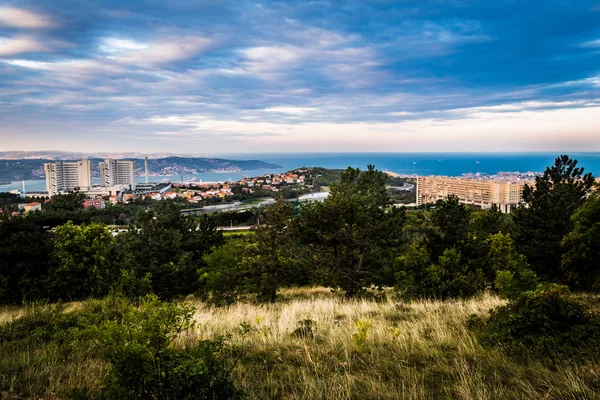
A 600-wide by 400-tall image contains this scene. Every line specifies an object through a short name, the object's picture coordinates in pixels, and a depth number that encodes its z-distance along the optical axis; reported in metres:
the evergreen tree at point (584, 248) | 13.14
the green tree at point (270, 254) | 13.53
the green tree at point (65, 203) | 20.49
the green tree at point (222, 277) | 13.20
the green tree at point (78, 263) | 11.94
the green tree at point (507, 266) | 10.24
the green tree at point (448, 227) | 12.09
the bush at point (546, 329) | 3.51
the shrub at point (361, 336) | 4.06
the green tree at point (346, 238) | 12.31
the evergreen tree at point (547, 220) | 16.52
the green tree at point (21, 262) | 11.14
